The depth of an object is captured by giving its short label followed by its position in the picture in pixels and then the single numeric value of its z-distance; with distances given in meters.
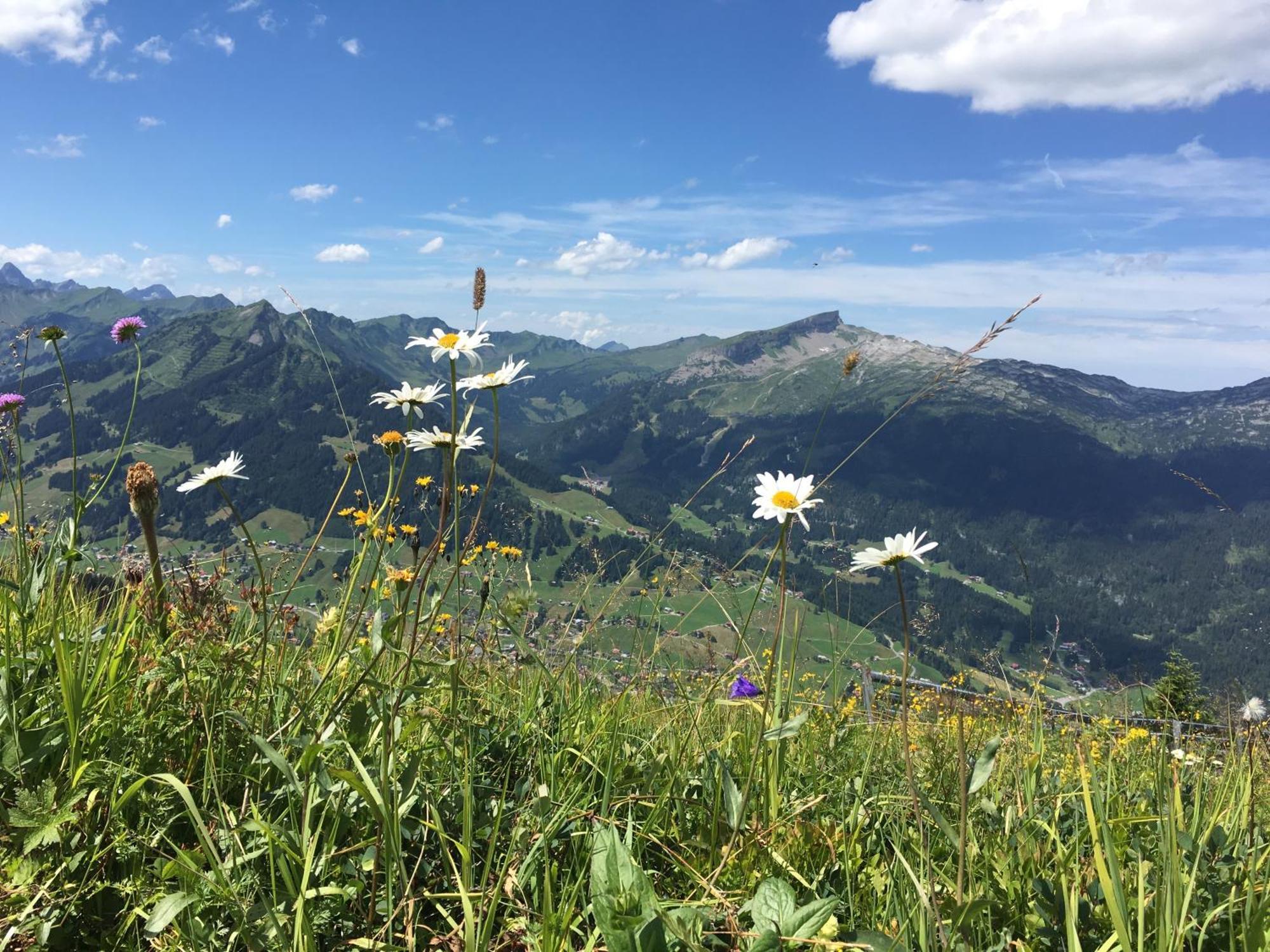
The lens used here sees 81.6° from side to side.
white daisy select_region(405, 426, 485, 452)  2.27
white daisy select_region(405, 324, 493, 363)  2.53
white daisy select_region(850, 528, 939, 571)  1.84
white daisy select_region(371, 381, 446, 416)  2.54
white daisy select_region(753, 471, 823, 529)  2.02
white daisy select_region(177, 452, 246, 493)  2.54
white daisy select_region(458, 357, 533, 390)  2.19
